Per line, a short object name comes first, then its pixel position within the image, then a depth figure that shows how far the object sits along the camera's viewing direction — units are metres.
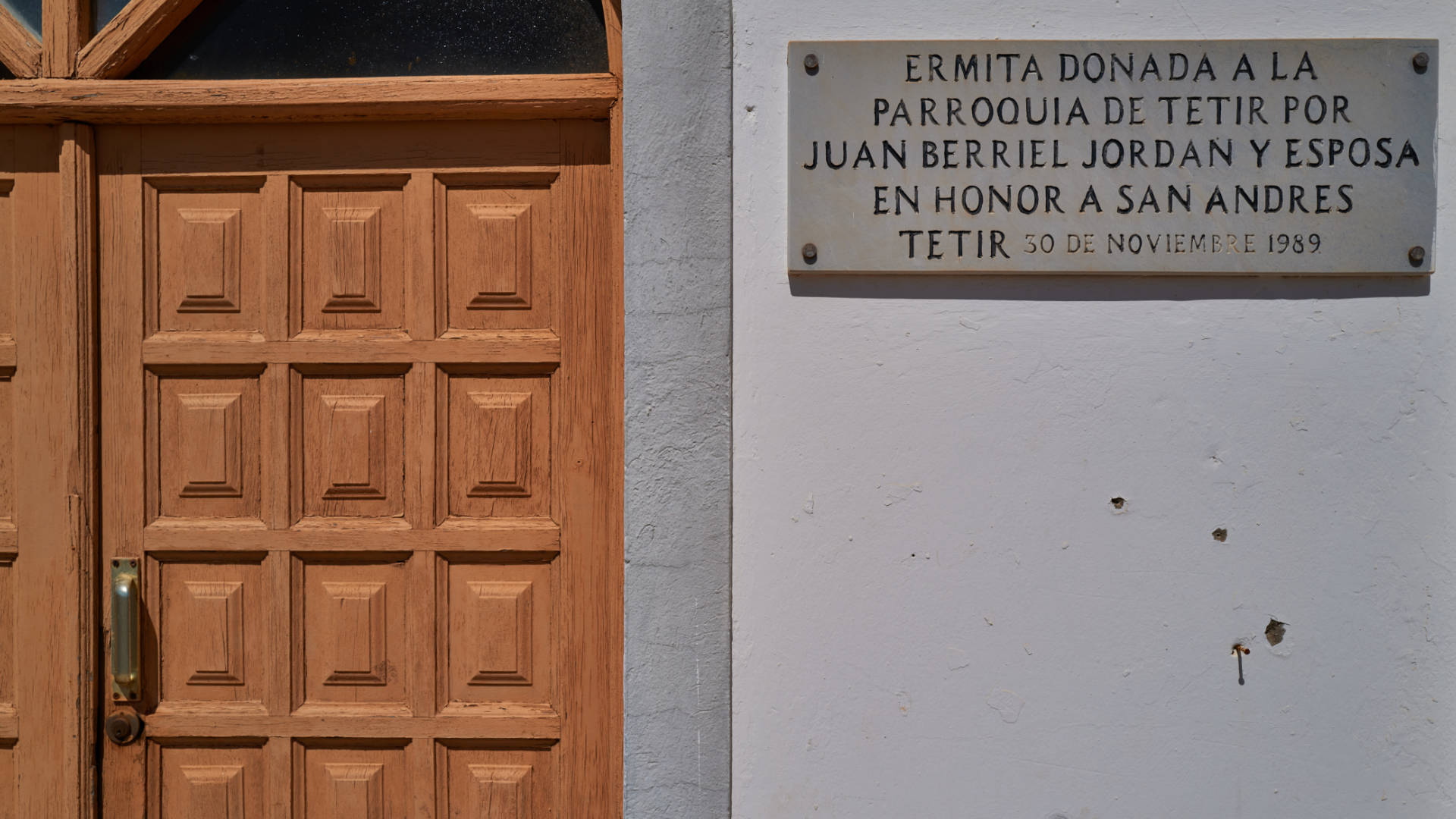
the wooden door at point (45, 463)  2.16
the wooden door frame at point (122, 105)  2.10
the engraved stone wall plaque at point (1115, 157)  1.85
